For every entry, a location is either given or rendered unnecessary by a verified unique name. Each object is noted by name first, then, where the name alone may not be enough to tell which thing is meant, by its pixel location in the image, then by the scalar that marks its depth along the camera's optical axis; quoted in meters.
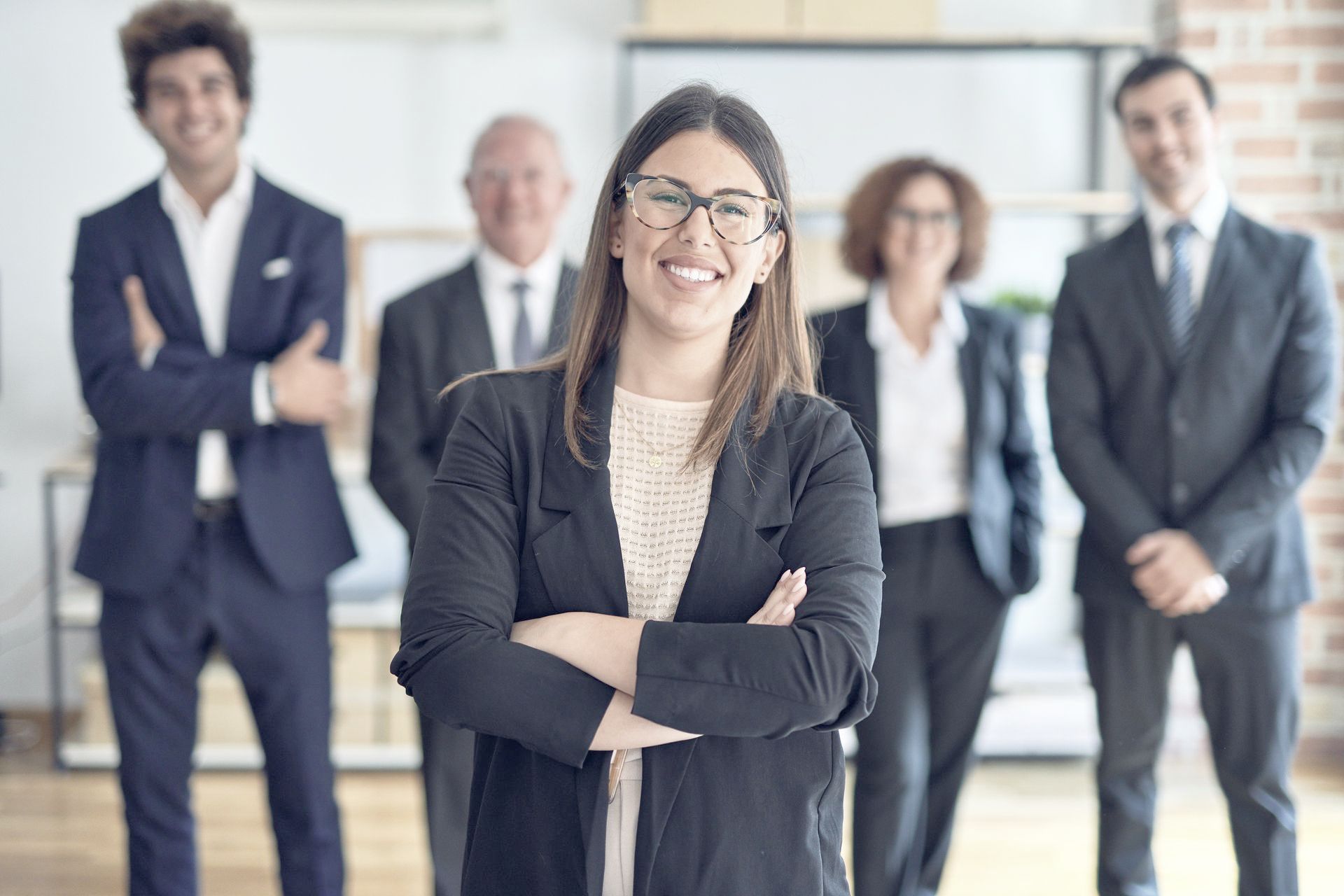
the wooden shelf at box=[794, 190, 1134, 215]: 3.96
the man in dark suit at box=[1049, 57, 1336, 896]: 2.43
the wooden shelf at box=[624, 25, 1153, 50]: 3.94
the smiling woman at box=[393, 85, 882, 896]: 1.41
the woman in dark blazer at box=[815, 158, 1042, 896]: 2.62
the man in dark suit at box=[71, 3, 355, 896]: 2.40
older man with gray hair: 2.61
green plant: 4.03
